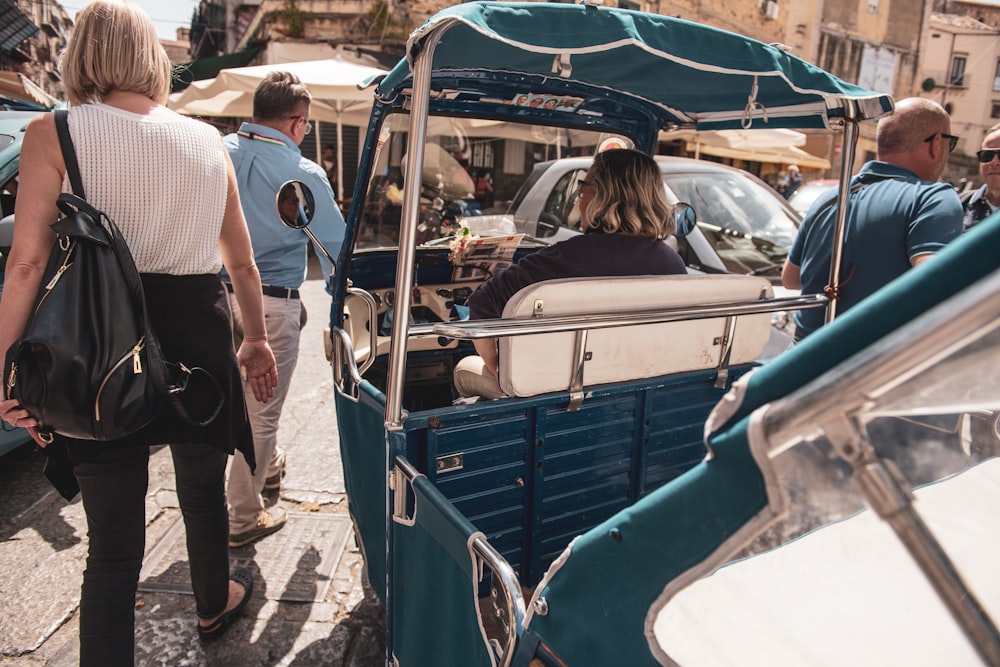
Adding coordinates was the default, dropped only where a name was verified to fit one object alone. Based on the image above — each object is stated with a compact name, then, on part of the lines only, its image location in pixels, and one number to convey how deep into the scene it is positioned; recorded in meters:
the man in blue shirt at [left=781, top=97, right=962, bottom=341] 2.70
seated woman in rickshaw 2.27
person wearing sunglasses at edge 3.66
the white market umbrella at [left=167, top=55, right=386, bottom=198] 7.95
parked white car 5.03
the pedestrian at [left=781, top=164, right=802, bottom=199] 16.73
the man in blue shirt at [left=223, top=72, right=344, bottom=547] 2.95
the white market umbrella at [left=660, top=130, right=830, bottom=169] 13.42
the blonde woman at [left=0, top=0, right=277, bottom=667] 1.69
